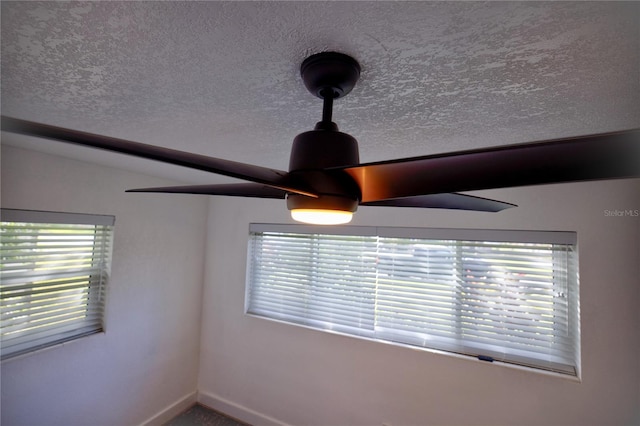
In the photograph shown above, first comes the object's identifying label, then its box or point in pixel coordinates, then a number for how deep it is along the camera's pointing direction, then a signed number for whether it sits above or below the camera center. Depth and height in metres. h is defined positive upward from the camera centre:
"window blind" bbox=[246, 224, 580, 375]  1.79 -0.40
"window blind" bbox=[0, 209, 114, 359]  1.71 -0.38
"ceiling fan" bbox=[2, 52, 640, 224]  0.39 +0.11
